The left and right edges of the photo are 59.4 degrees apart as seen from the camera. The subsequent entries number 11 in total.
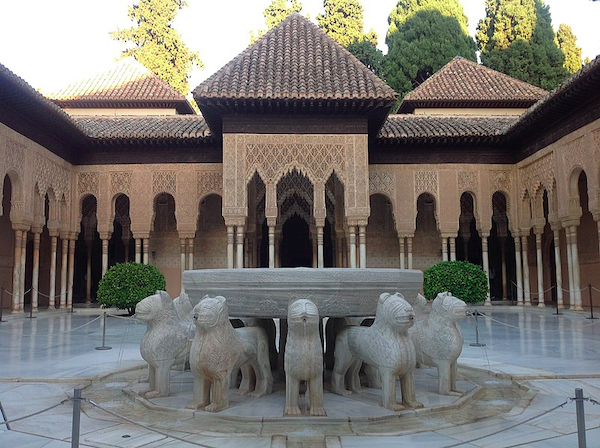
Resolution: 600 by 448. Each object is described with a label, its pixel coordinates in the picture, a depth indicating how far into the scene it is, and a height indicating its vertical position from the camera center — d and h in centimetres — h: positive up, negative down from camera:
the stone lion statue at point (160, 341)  455 -62
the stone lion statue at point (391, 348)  390 -61
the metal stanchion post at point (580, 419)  281 -81
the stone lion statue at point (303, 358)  381 -65
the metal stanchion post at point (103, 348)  810 -119
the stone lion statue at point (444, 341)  453 -63
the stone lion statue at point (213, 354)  393 -64
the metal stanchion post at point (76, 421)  279 -80
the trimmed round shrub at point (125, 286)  1398 -42
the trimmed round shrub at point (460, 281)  1380 -34
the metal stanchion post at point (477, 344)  830 -121
